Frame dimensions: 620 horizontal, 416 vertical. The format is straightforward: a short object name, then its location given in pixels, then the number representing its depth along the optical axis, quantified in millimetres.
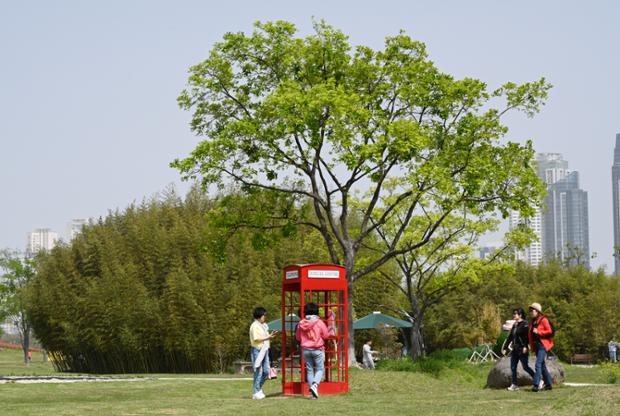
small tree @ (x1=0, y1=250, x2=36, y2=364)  68875
